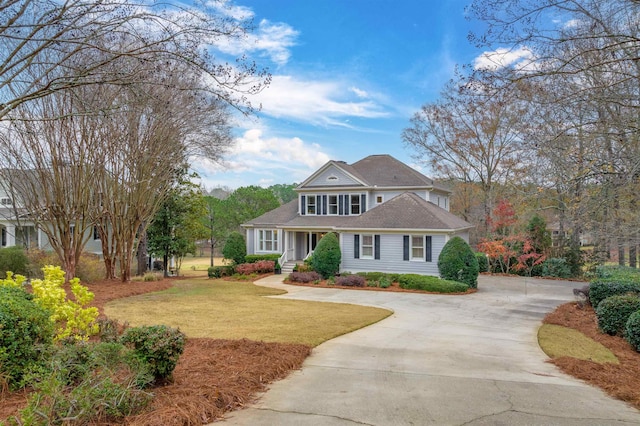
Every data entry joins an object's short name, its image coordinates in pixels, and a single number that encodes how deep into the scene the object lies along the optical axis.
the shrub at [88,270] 17.34
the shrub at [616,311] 9.34
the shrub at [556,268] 23.43
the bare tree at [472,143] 28.92
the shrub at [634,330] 8.23
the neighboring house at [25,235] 27.72
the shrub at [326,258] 21.67
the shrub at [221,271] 24.08
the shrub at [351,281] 19.44
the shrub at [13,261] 17.39
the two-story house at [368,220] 21.22
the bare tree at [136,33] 5.47
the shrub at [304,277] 20.61
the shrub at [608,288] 10.79
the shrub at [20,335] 4.53
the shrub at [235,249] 25.41
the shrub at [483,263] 26.42
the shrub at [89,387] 3.63
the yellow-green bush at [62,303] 6.07
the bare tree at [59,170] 15.02
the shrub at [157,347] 4.71
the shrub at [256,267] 23.83
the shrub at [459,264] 18.86
